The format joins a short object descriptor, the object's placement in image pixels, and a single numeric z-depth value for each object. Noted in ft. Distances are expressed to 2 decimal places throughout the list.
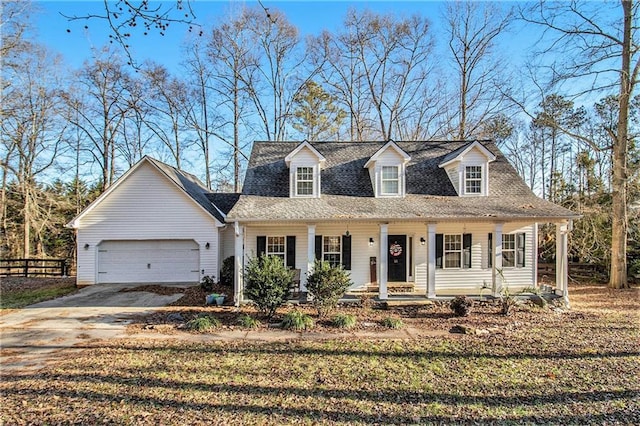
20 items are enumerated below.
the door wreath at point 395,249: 42.93
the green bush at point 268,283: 30.53
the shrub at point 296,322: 28.73
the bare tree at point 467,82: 77.05
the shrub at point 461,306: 32.65
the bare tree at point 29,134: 56.29
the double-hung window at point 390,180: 43.70
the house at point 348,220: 37.63
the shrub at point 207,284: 44.27
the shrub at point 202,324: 28.48
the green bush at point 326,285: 31.55
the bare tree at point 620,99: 47.37
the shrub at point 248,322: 29.15
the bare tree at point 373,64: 82.33
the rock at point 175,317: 31.07
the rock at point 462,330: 27.53
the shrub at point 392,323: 29.20
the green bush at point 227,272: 47.57
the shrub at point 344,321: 29.04
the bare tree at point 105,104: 80.28
